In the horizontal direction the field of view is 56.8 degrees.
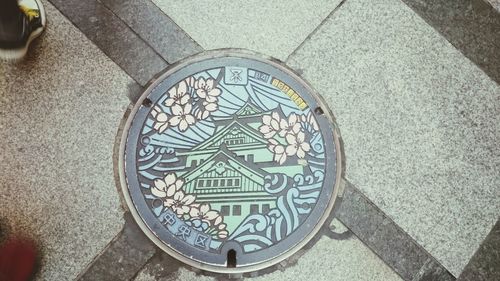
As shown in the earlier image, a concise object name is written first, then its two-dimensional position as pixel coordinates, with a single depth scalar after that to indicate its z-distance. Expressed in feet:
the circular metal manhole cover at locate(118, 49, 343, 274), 7.18
